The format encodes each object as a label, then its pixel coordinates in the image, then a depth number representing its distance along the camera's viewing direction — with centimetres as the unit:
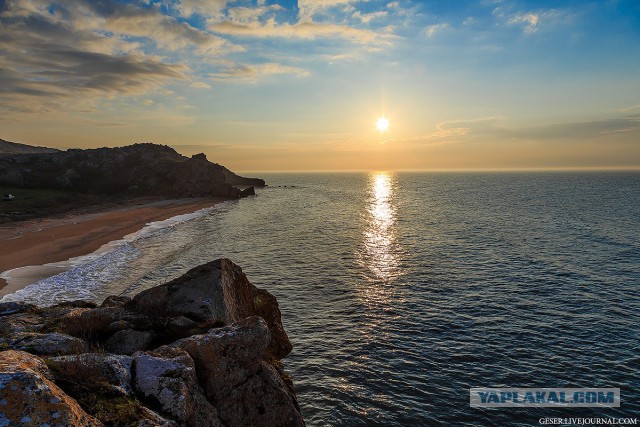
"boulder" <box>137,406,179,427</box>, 771
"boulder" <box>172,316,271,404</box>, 1062
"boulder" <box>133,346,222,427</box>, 884
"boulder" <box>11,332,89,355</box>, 1013
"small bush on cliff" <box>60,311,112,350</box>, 1212
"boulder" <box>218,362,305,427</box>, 1098
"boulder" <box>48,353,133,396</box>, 810
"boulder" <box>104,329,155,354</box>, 1170
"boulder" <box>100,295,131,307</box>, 1508
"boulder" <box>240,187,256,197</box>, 14412
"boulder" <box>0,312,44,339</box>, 1134
